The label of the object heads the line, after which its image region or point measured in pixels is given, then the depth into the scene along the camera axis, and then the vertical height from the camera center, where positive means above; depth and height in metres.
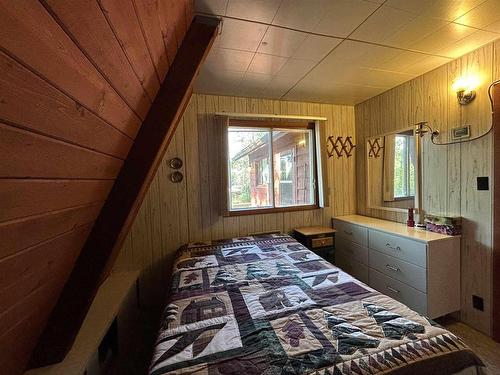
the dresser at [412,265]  1.94 -0.79
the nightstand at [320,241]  2.73 -0.70
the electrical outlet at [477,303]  1.92 -1.04
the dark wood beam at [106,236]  1.18 -0.26
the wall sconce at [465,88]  1.91 +0.78
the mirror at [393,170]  2.46 +0.12
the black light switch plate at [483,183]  1.85 -0.03
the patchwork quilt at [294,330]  0.94 -0.72
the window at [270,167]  2.86 +0.22
